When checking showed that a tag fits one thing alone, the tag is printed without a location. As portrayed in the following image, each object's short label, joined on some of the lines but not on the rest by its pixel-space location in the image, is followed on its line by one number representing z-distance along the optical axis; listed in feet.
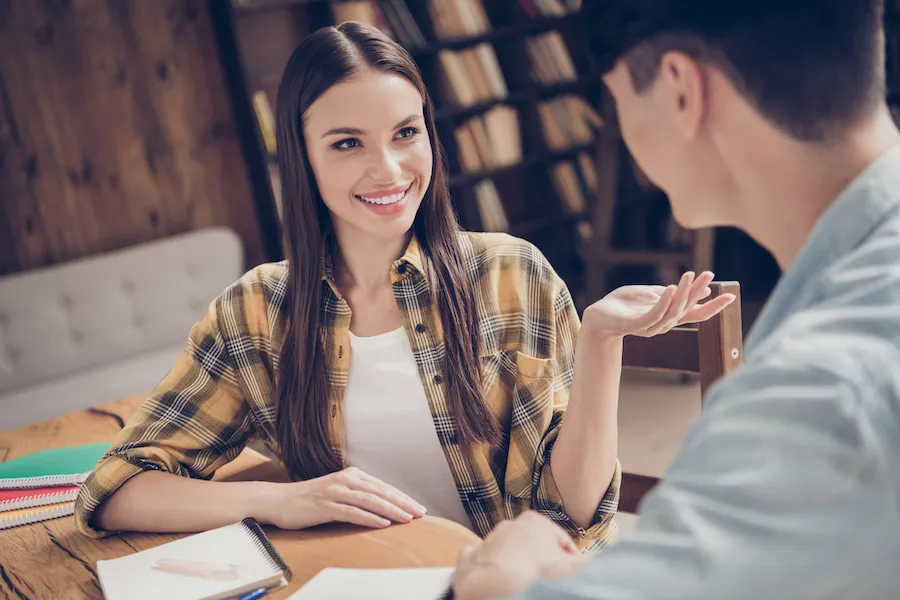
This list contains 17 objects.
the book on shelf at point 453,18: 13.75
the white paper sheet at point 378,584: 3.12
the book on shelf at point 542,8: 15.23
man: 1.62
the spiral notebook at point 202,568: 3.33
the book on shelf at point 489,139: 14.20
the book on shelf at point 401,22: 13.10
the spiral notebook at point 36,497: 4.68
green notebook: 4.92
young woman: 4.58
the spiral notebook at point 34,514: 4.48
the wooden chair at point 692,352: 4.14
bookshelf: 12.91
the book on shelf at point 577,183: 15.72
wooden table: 3.50
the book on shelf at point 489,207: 14.49
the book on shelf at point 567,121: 15.39
